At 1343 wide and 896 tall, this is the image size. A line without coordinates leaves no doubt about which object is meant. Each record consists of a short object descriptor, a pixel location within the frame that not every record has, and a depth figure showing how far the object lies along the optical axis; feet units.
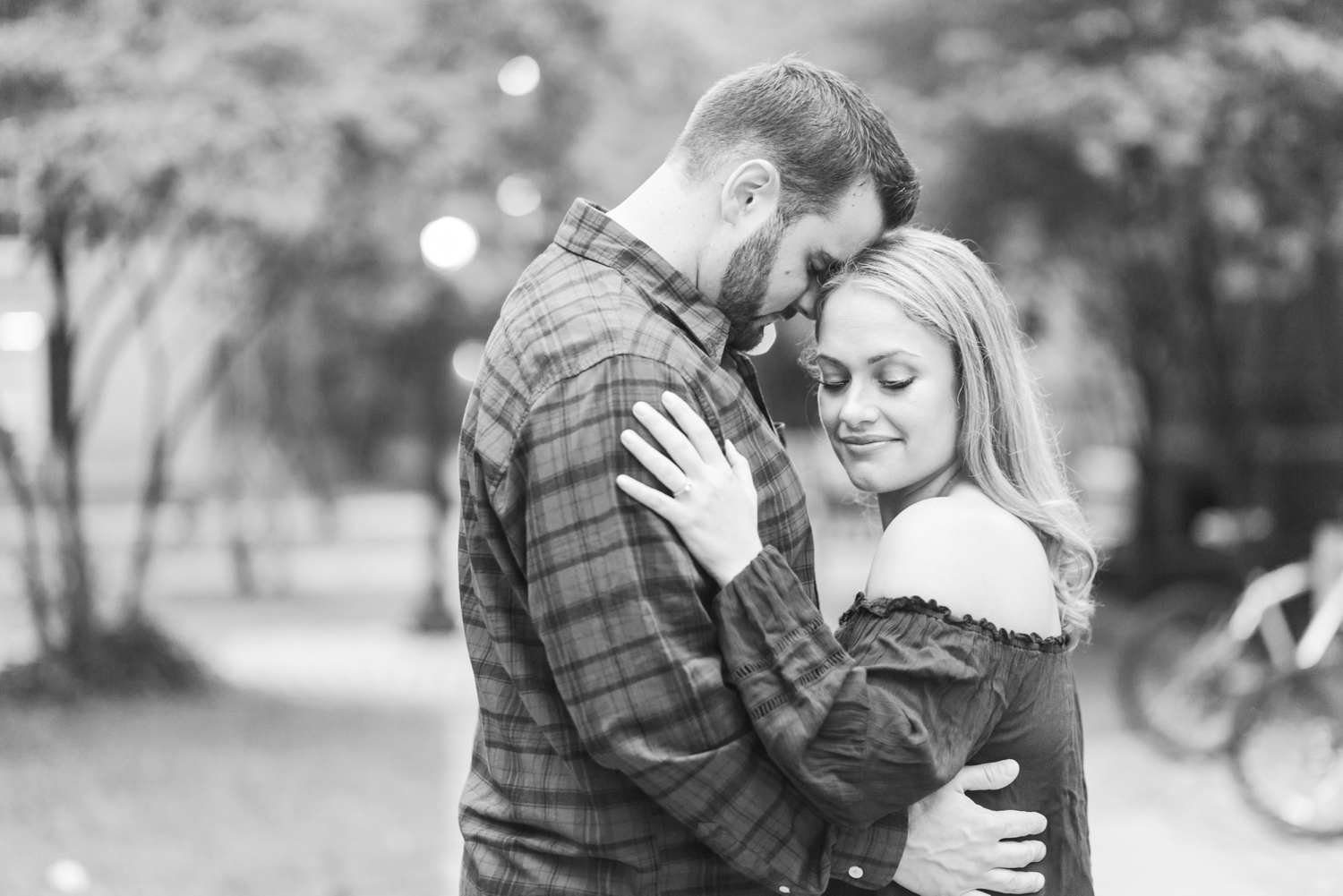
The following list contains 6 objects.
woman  5.89
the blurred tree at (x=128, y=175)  24.20
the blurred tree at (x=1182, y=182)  25.88
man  5.78
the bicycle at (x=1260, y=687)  20.57
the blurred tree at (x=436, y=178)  29.84
